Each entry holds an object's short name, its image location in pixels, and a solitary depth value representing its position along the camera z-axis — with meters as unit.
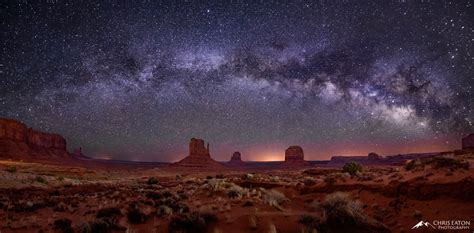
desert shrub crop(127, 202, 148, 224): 11.72
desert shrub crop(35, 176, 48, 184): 37.33
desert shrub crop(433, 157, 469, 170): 14.14
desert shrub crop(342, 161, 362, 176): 32.41
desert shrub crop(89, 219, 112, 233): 10.05
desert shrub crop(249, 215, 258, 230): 9.63
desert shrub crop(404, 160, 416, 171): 19.72
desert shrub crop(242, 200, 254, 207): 14.25
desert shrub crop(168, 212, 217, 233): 9.77
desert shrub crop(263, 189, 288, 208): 14.17
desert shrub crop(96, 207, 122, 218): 12.94
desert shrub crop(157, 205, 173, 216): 12.90
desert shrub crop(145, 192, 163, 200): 19.88
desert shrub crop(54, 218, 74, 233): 10.40
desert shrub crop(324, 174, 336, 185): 18.58
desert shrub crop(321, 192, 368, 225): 9.57
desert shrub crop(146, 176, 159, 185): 40.90
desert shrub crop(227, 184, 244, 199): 17.81
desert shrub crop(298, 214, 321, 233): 8.78
